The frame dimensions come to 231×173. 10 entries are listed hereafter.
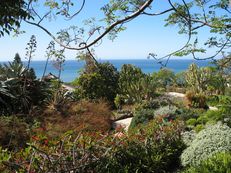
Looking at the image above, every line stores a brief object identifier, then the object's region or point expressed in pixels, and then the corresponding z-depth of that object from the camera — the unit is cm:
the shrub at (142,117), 668
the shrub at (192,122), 547
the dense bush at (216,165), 296
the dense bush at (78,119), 558
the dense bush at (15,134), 475
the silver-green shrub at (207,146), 393
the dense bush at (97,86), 1004
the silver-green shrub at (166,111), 658
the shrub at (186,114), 619
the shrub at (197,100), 878
